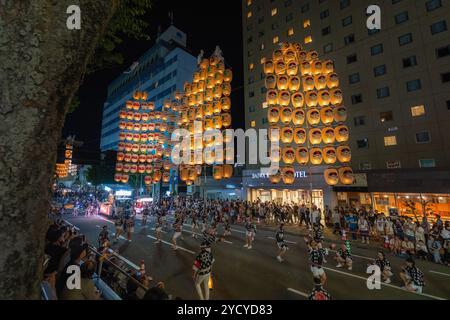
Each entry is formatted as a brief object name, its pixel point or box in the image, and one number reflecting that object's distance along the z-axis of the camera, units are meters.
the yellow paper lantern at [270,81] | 15.95
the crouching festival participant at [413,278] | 7.22
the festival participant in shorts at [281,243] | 10.64
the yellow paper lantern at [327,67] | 15.24
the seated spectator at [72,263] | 5.68
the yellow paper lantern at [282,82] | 15.82
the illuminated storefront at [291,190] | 22.97
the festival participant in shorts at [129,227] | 14.73
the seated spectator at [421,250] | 10.91
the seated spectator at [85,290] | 4.90
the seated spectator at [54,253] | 5.62
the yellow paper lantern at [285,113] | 15.52
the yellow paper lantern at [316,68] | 15.45
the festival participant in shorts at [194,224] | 15.67
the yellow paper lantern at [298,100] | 15.51
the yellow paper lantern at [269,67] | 16.56
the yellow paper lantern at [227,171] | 17.41
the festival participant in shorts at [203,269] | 6.77
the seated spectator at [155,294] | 4.45
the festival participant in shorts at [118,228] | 14.34
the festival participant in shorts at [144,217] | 20.82
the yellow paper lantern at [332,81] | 15.07
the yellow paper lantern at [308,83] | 15.50
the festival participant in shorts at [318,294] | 5.21
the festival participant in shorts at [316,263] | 7.36
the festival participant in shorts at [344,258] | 9.43
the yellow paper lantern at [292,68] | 15.77
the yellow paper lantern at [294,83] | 15.68
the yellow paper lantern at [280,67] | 16.00
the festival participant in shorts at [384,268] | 8.23
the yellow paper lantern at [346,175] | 13.98
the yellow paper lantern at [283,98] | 15.55
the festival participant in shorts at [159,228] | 14.24
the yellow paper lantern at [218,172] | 17.53
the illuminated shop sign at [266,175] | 23.44
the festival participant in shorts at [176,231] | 12.86
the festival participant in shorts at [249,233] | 12.70
